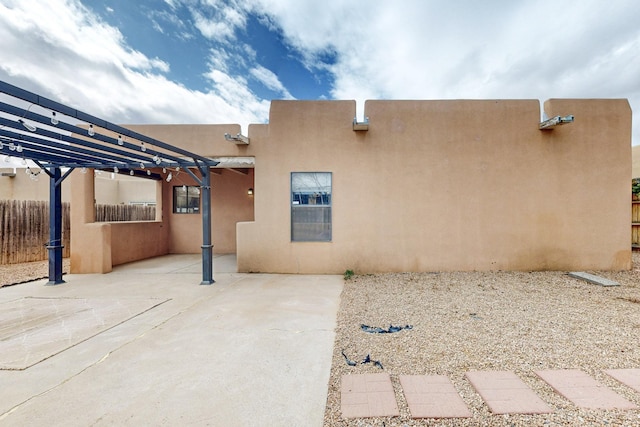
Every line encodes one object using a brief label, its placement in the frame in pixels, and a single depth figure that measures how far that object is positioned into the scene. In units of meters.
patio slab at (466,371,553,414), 1.93
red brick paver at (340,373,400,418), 1.93
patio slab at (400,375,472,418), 1.90
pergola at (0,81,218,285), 3.14
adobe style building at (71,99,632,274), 6.68
